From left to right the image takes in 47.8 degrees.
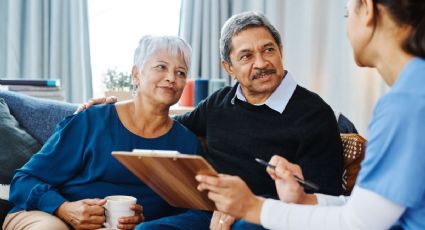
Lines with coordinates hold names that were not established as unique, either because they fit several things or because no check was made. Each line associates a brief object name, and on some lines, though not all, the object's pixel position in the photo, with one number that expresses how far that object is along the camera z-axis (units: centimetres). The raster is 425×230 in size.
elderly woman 167
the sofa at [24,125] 196
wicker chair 173
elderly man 161
